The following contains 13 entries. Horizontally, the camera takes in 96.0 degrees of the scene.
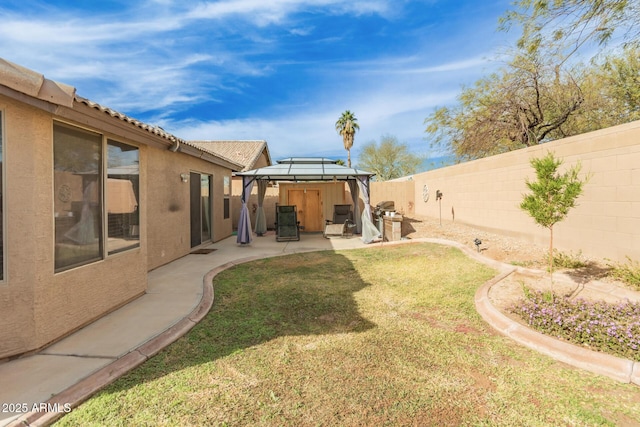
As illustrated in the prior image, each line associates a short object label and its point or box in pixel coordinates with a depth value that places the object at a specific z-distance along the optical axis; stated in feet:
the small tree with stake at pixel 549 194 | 13.23
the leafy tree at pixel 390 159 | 106.93
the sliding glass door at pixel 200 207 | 27.91
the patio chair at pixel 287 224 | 35.32
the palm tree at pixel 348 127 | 95.09
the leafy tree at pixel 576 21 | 20.63
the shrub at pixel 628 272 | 14.21
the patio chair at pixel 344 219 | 39.29
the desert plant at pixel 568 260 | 17.52
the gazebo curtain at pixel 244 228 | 31.19
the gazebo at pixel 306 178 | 32.12
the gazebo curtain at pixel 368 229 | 32.60
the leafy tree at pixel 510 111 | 41.96
